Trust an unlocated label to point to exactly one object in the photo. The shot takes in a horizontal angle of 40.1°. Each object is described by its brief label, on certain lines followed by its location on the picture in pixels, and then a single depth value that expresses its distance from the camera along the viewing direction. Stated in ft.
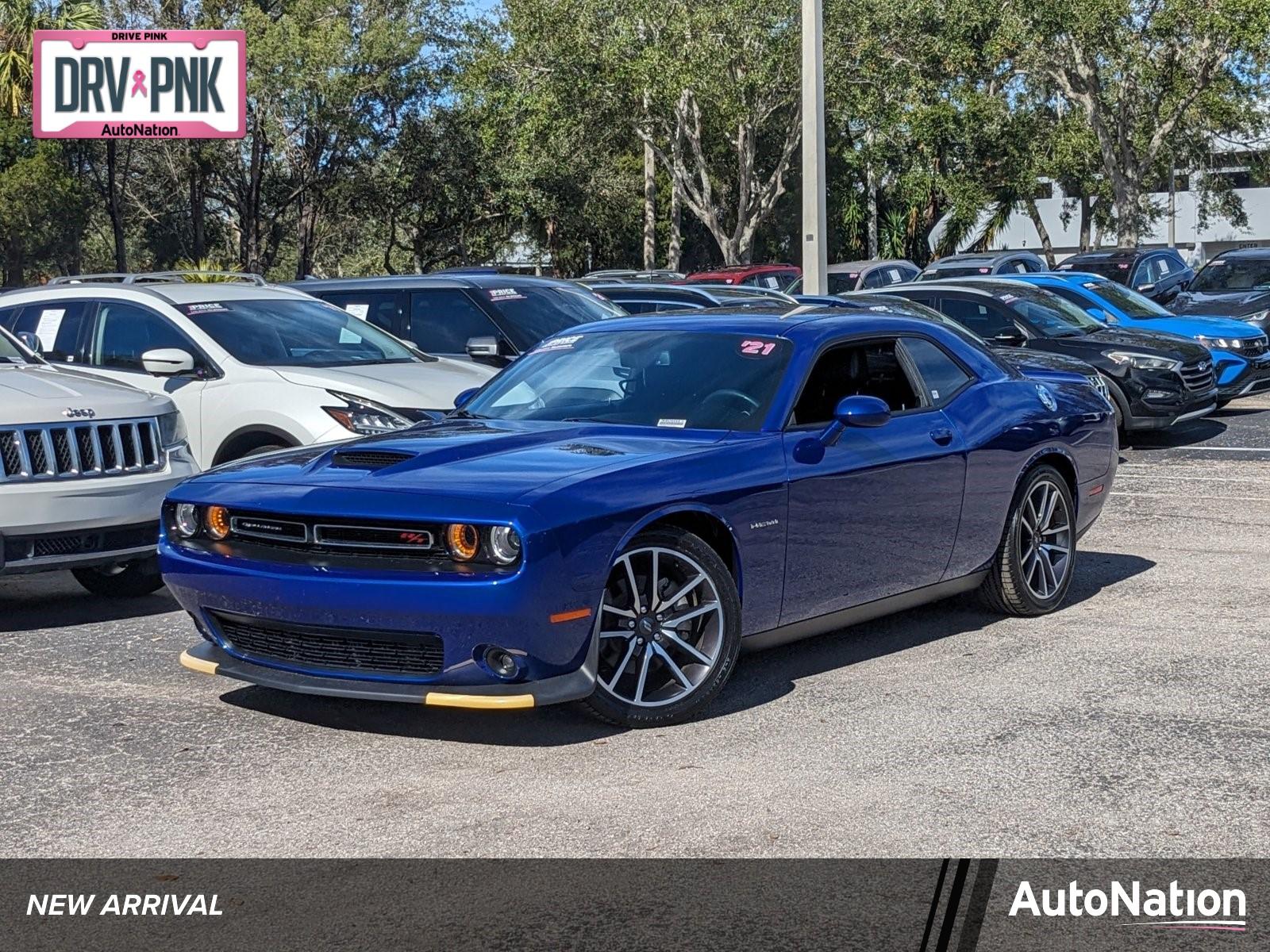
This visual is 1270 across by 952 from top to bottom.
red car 95.04
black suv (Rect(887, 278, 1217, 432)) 50.90
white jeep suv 25.79
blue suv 57.41
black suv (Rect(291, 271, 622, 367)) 41.32
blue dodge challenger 18.40
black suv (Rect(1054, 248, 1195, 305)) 87.51
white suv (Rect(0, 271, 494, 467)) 32.68
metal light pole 61.52
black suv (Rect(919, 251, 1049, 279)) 78.23
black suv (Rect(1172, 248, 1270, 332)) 68.59
